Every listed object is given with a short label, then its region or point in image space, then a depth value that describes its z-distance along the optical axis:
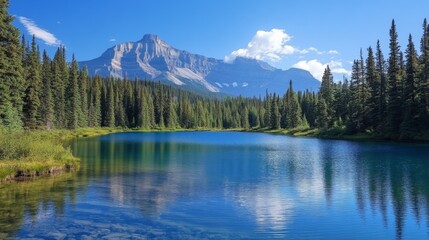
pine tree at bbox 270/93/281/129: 187.88
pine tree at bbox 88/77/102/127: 159.88
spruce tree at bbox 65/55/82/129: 125.51
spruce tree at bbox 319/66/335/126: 134.38
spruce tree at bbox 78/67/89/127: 141.00
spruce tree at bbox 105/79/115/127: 180.12
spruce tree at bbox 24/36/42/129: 85.89
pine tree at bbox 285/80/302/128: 170.00
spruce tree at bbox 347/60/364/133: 108.11
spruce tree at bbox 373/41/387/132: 100.88
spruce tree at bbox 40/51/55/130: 100.19
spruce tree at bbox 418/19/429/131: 87.19
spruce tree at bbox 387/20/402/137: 95.75
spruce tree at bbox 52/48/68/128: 116.25
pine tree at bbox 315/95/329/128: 133.98
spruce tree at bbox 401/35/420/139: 89.88
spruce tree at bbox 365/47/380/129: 105.31
